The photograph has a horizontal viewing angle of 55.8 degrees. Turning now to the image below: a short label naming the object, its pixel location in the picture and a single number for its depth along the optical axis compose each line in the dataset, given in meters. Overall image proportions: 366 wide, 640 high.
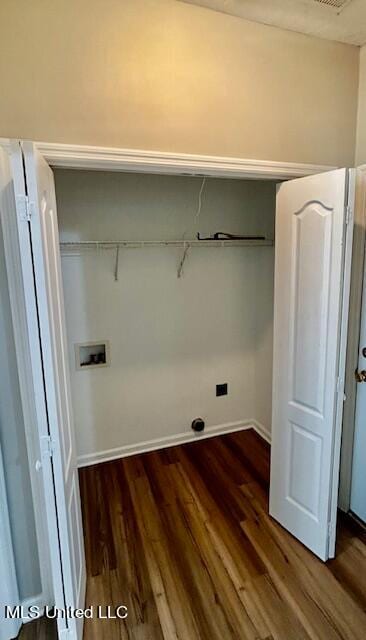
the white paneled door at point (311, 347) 1.61
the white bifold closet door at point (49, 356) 1.04
